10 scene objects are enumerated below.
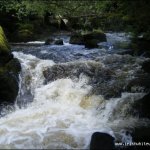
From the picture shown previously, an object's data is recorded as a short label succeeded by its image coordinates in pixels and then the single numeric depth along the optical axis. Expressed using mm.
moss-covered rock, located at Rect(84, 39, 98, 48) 10548
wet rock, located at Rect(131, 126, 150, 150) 4566
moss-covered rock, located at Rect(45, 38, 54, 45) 11077
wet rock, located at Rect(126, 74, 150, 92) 6233
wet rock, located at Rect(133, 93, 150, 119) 5553
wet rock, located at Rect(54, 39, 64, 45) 10936
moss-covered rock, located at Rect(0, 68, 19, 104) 6290
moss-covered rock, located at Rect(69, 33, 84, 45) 11144
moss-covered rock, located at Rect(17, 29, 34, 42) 12391
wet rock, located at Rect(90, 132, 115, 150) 4203
